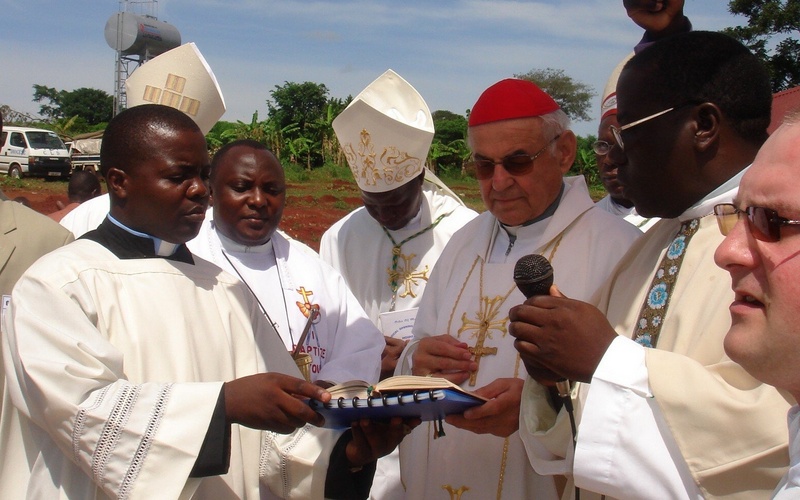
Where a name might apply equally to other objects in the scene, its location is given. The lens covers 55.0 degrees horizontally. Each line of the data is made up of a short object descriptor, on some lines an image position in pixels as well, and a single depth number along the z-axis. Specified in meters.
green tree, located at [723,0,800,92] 19.05
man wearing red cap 3.16
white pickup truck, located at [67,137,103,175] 33.36
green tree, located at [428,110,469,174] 36.16
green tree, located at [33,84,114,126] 72.64
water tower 41.06
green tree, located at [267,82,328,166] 37.16
